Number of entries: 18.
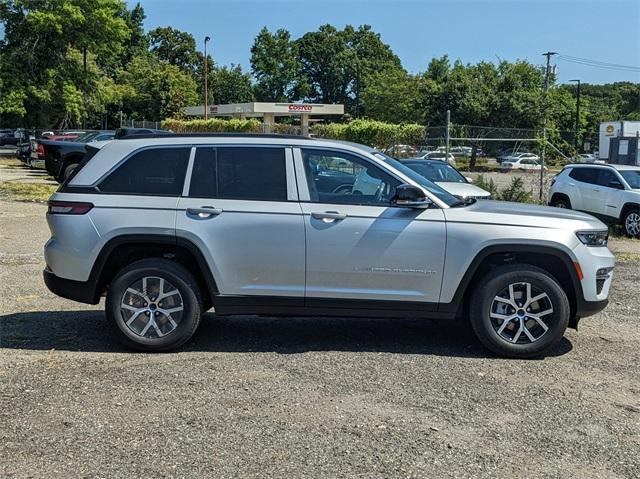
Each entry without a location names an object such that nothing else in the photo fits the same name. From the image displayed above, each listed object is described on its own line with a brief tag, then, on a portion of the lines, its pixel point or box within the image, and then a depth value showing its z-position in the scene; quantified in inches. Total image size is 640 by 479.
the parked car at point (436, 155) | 724.2
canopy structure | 2276.1
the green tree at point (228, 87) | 3949.3
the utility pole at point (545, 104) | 700.0
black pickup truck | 757.3
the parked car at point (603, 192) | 573.6
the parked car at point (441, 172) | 499.5
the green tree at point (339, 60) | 4419.3
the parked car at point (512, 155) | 863.7
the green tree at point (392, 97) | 2728.8
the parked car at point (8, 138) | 2078.0
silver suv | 221.0
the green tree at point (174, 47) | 4057.6
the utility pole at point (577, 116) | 2474.0
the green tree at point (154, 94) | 2807.6
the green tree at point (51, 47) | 1366.9
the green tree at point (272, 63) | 4089.6
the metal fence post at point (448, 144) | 624.9
